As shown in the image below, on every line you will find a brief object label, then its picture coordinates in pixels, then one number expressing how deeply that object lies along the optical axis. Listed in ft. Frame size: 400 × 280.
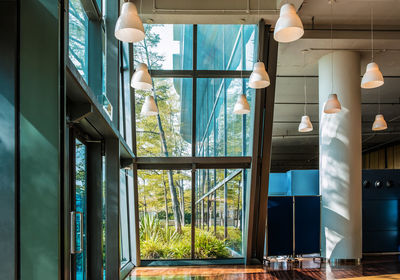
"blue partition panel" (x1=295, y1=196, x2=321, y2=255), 28.66
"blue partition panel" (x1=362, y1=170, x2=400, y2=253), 32.55
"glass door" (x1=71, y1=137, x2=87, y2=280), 12.88
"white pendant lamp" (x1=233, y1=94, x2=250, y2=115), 20.71
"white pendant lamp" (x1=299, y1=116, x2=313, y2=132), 29.09
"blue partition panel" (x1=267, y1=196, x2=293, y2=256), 28.32
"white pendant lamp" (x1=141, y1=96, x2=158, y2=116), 21.62
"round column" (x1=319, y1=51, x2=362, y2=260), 27.35
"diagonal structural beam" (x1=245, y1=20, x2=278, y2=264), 23.34
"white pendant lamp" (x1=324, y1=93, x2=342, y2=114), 21.11
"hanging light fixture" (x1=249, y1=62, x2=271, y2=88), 16.82
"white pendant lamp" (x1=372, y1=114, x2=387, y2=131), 29.55
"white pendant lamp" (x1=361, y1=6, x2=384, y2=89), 18.28
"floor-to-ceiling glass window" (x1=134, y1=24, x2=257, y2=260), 25.22
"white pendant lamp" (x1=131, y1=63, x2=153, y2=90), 17.39
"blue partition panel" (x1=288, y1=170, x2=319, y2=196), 32.65
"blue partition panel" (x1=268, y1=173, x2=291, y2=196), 38.52
